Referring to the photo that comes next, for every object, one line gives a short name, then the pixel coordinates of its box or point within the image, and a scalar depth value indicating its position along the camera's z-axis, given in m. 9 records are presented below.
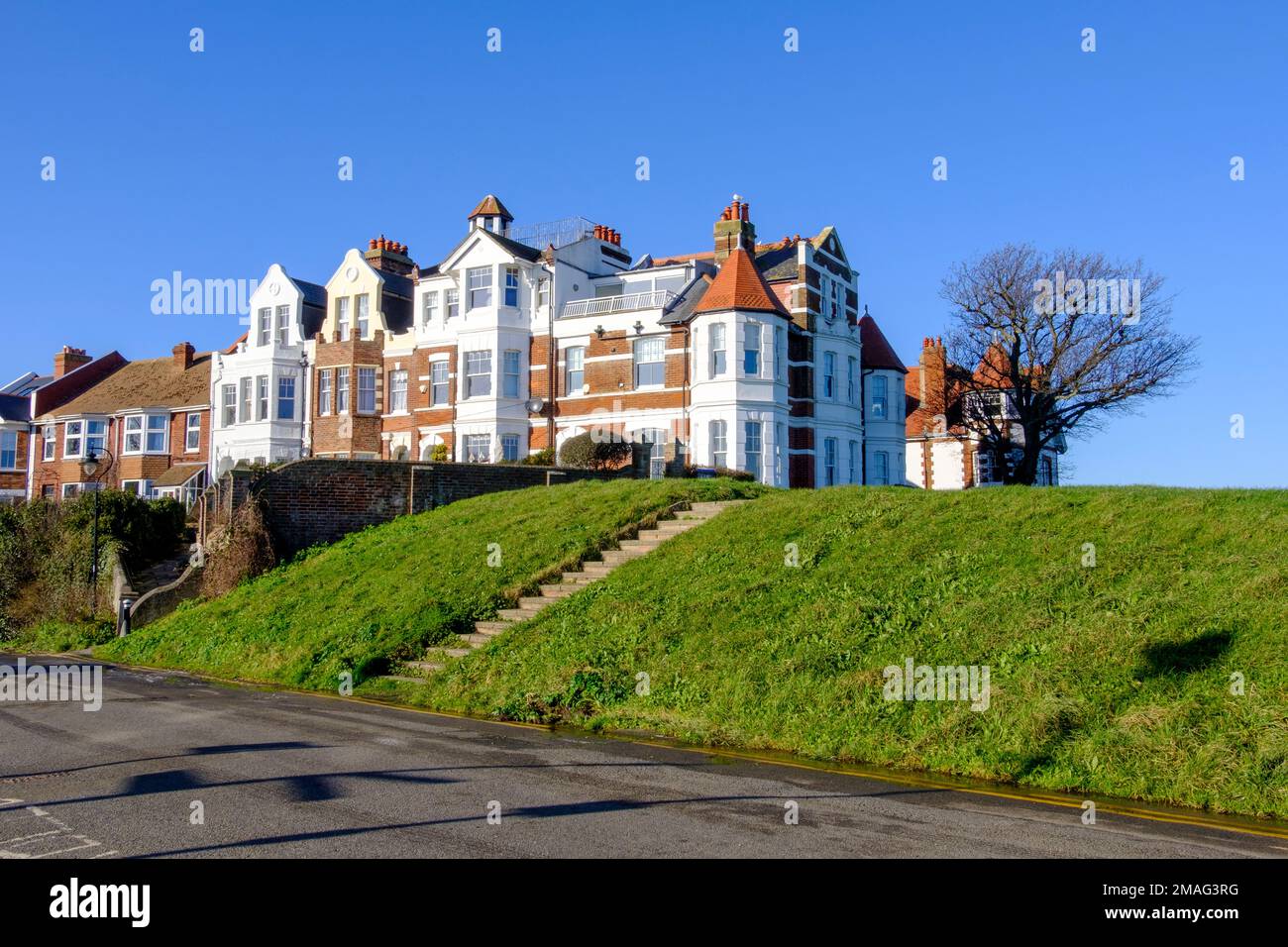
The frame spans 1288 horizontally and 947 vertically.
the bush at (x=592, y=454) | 32.88
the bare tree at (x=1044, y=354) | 40.06
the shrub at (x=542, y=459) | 34.41
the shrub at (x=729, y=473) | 34.28
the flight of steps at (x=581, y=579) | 17.75
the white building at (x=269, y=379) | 45.78
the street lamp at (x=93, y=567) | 27.69
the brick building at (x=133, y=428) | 49.81
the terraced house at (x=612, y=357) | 37.69
